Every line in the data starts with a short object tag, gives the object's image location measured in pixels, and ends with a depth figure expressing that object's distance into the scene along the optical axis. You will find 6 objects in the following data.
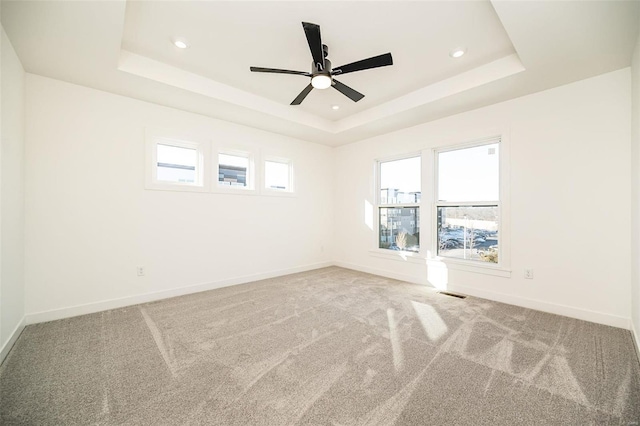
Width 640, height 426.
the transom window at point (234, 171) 4.20
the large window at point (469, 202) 3.59
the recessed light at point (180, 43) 2.55
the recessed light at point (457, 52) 2.68
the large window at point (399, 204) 4.46
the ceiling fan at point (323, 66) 2.09
